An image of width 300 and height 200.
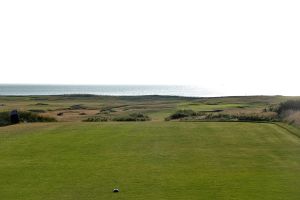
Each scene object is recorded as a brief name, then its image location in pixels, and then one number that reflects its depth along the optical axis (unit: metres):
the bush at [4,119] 36.24
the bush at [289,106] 39.57
